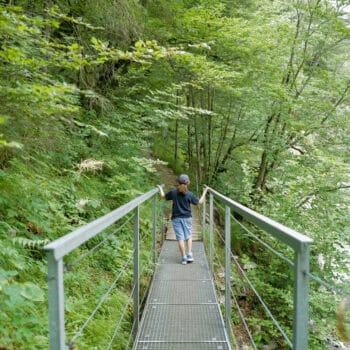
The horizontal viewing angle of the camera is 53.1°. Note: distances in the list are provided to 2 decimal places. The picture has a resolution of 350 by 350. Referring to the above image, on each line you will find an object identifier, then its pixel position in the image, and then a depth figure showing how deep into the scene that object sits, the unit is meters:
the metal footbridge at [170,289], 1.38
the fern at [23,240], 2.80
